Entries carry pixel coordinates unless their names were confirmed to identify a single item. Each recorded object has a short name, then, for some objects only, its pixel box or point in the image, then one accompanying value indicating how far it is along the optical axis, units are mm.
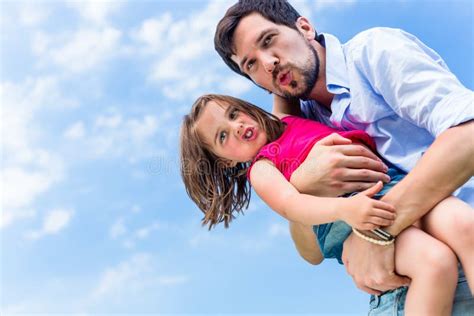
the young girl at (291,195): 2590
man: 2711
